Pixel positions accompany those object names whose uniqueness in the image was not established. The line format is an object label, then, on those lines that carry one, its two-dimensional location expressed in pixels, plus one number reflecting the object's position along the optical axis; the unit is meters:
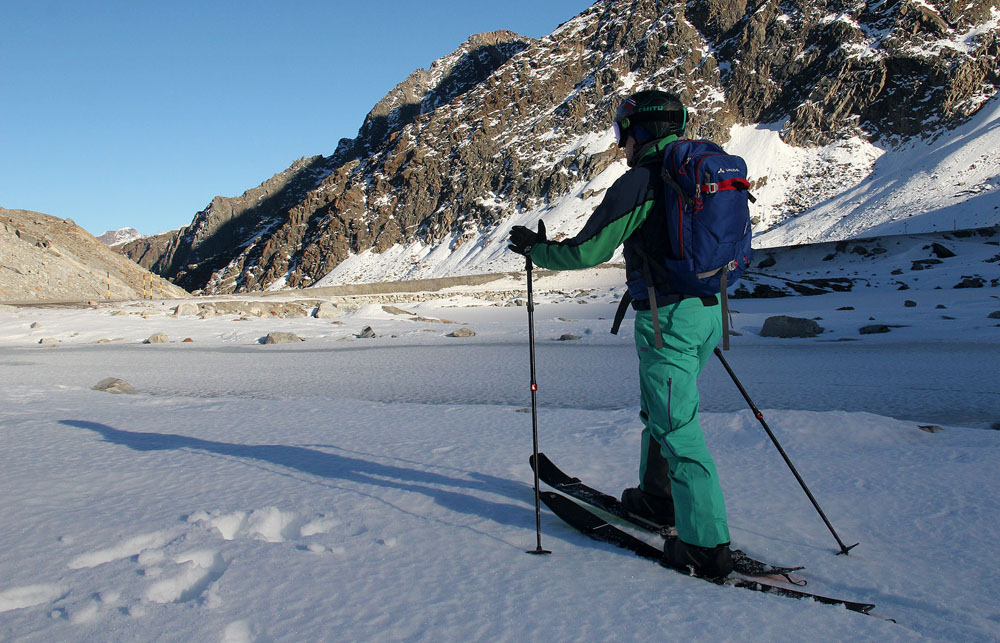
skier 2.12
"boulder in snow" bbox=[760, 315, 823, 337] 11.40
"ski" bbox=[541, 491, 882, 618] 1.89
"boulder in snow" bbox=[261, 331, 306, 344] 13.05
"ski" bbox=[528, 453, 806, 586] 2.10
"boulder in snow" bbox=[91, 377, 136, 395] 6.48
